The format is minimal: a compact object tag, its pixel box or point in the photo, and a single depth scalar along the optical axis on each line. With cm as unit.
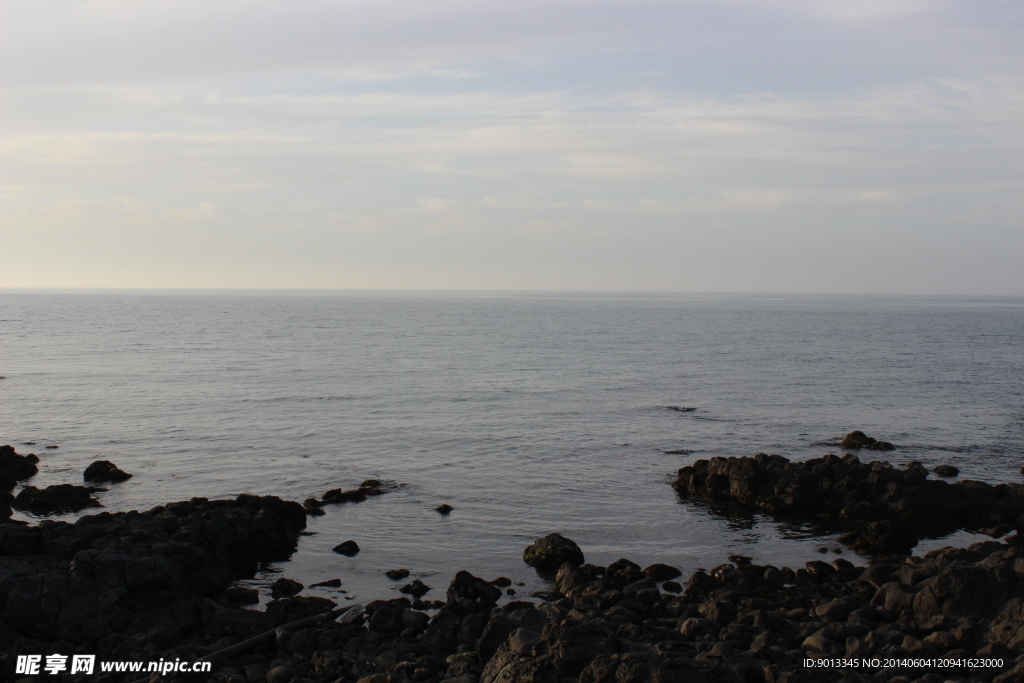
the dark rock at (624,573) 2014
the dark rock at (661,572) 2105
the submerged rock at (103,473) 3079
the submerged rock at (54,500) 2692
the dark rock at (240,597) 1927
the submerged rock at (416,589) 1990
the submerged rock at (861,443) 3809
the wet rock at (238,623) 1706
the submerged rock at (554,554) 2166
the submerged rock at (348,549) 2295
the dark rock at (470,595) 1802
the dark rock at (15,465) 3134
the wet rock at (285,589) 1980
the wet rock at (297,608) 1780
